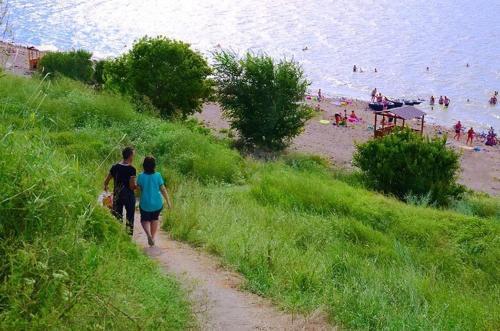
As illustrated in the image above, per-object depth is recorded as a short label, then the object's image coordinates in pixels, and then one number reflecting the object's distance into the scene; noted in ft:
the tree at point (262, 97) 90.68
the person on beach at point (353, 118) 137.39
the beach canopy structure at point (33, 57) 138.78
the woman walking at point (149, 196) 29.32
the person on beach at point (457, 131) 133.39
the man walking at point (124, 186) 28.94
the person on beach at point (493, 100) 167.83
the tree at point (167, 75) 88.38
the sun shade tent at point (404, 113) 109.76
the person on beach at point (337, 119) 133.48
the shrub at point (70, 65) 127.34
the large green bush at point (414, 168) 66.33
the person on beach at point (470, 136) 129.90
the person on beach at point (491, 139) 129.29
